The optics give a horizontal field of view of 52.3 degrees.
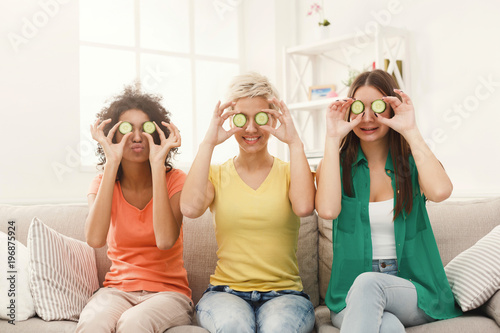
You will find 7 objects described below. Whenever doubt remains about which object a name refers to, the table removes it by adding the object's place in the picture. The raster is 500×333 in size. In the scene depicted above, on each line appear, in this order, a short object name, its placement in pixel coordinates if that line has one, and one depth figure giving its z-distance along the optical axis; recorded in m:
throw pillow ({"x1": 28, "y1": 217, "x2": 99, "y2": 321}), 2.02
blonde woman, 1.95
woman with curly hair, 2.00
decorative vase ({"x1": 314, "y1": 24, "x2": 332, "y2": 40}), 4.36
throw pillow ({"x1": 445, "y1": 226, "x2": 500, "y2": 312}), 1.87
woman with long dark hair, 1.86
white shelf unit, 3.88
